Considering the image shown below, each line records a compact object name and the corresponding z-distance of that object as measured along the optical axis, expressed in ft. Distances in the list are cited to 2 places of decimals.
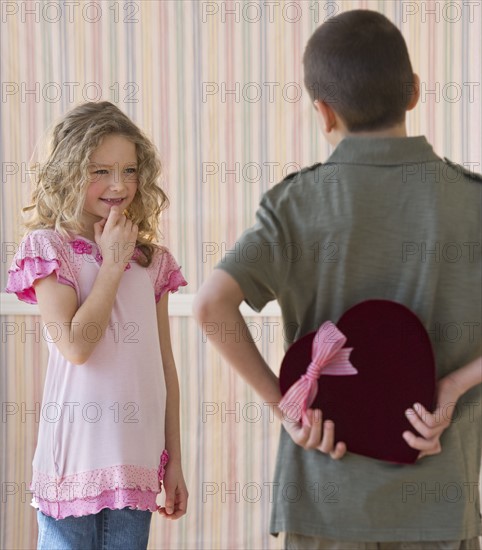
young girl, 9.39
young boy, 8.21
